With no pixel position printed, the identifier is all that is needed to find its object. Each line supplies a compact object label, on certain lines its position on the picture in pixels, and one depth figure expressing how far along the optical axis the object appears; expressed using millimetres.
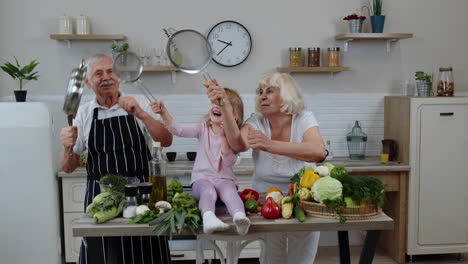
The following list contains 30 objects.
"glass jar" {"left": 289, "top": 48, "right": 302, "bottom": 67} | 4926
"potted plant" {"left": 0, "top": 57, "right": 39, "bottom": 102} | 4594
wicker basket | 2221
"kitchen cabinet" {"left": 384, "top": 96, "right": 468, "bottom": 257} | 4625
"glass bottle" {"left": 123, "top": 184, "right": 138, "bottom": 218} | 2242
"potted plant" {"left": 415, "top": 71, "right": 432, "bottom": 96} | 4844
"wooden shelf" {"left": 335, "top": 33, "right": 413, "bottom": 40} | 4855
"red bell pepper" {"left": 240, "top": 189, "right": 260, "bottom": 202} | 2409
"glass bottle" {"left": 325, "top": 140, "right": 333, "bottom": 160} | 4940
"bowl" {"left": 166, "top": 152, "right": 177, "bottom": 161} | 4734
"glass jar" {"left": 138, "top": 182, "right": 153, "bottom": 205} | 2299
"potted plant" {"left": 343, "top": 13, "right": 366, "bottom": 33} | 4879
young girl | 2295
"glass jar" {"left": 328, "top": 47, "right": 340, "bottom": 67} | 4945
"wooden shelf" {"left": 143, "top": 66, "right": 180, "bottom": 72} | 4797
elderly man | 2561
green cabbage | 2209
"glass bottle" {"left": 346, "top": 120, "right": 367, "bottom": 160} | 5008
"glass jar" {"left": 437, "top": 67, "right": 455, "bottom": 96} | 4801
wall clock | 4984
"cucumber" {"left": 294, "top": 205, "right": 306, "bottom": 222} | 2201
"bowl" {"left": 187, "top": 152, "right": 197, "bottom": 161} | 4727
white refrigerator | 4199
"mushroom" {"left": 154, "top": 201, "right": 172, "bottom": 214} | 2236
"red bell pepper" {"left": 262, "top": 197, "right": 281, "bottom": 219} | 2229
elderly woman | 2549
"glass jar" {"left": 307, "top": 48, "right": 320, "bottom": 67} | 4941
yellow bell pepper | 2309
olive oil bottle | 2334
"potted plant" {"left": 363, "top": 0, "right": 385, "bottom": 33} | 4914
